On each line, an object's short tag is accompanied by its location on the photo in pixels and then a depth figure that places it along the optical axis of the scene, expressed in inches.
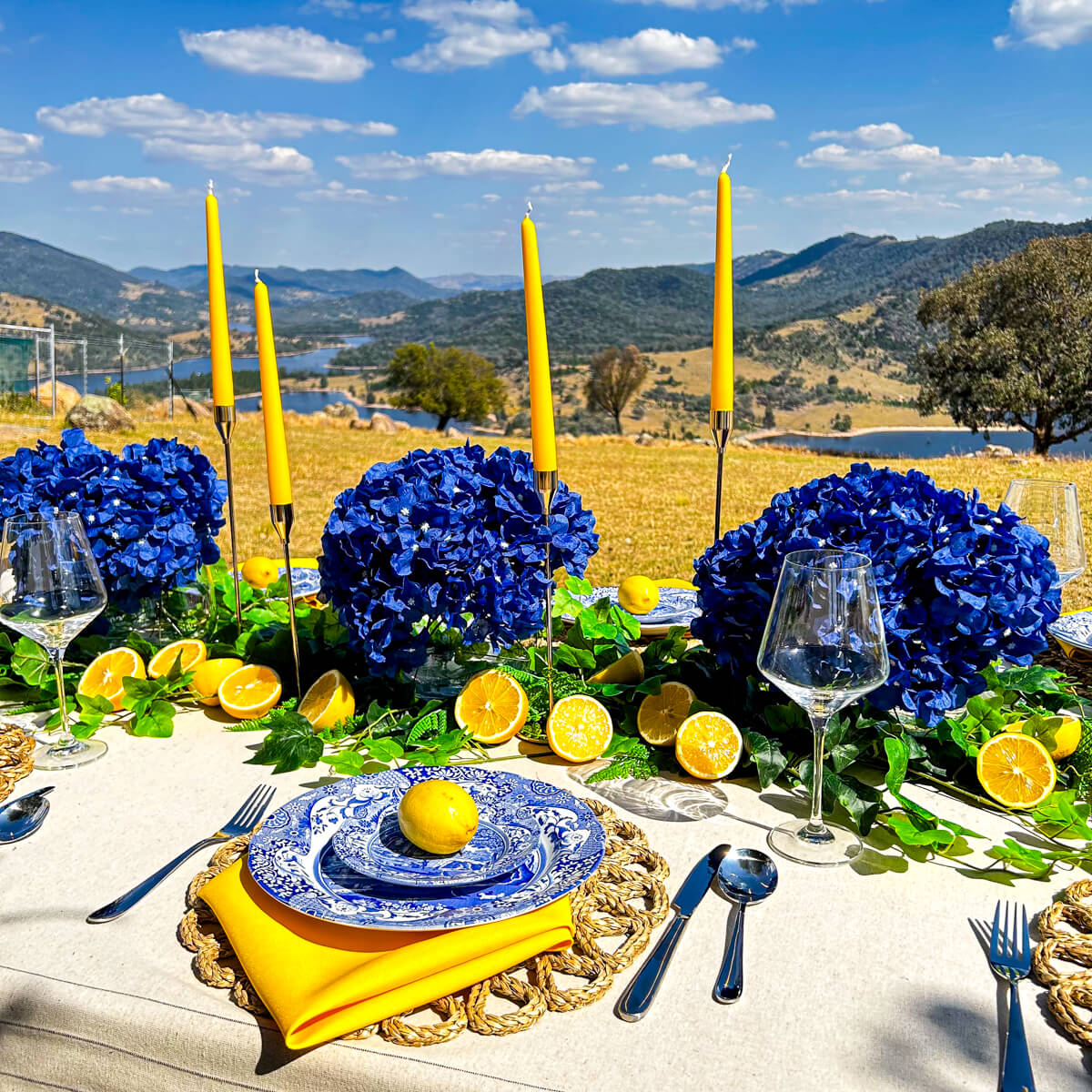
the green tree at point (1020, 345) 1060.5
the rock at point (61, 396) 979.9
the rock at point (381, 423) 948.6
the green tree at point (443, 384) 2073.1
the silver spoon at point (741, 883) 49.6
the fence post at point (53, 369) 916.6
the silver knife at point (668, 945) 45.5
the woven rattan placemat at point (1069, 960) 45.4
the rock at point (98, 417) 738.8
